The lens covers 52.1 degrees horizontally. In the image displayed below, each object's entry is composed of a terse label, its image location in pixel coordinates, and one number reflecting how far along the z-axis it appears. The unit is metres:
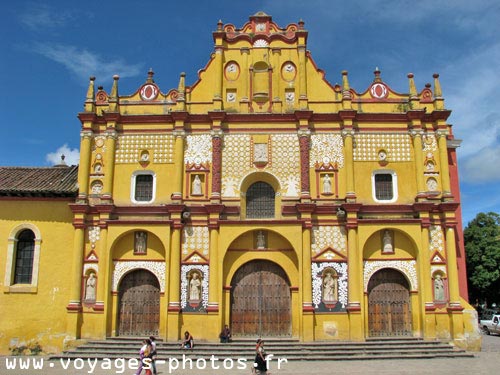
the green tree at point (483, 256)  39.09
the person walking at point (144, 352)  15.30
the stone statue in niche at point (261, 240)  22.67
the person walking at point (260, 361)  16.06
